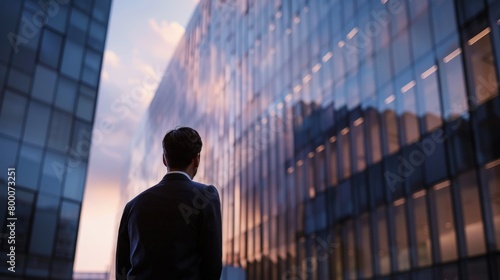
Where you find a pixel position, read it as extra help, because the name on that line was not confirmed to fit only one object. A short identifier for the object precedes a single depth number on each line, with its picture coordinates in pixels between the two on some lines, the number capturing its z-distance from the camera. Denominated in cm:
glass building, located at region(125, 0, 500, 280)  1770
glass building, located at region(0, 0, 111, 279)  2103
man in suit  261
